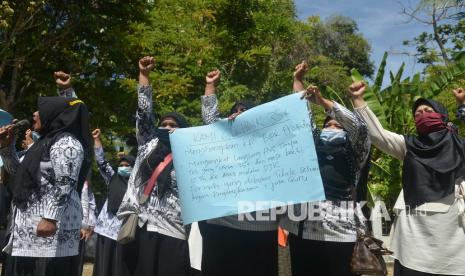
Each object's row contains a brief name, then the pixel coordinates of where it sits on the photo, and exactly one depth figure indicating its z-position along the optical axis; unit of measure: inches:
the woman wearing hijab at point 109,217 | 237.9
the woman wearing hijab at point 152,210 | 150.3
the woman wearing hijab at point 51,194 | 133.4
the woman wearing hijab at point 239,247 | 144.2
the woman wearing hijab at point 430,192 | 138.8
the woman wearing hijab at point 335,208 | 138.5
